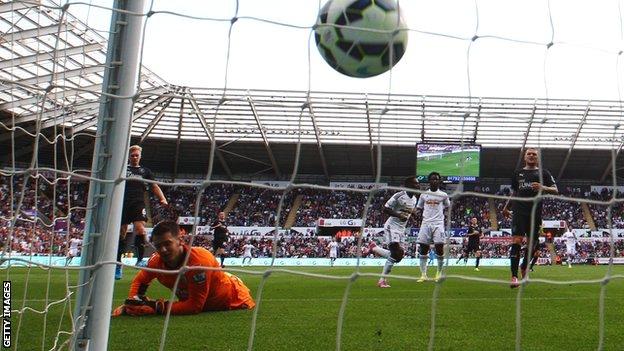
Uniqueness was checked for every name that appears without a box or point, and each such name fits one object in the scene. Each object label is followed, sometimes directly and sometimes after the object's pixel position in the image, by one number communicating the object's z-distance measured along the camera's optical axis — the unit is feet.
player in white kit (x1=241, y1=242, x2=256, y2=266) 66.85
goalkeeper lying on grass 11.23
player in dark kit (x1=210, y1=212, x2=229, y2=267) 37.83
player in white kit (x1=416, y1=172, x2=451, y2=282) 24.98
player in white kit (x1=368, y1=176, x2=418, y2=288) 23.17
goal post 7.39
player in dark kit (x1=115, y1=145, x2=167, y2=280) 21.76
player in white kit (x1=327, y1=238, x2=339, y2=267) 62.58
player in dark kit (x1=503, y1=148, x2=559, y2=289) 18.10
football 9.97
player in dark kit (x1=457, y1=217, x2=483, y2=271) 43.68
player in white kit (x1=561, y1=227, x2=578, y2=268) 63.73
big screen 80.65
